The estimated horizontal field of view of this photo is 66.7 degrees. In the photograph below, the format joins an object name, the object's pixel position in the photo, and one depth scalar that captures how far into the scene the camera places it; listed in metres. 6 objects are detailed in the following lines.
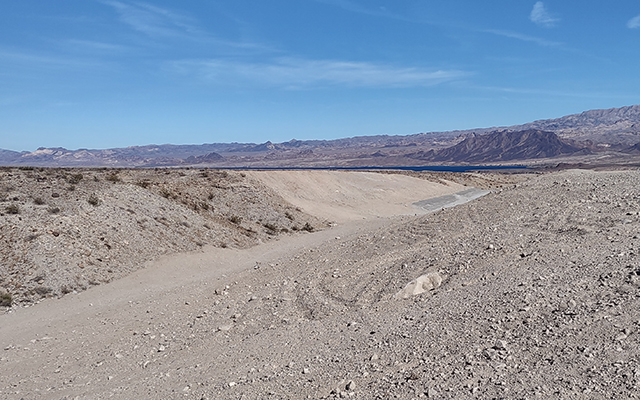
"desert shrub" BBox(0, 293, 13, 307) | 13.87
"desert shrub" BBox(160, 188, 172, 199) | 25.47
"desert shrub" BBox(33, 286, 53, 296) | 14.75
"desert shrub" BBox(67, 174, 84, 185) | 23.27
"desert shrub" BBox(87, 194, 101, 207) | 20.45
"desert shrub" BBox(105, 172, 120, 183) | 25.66
